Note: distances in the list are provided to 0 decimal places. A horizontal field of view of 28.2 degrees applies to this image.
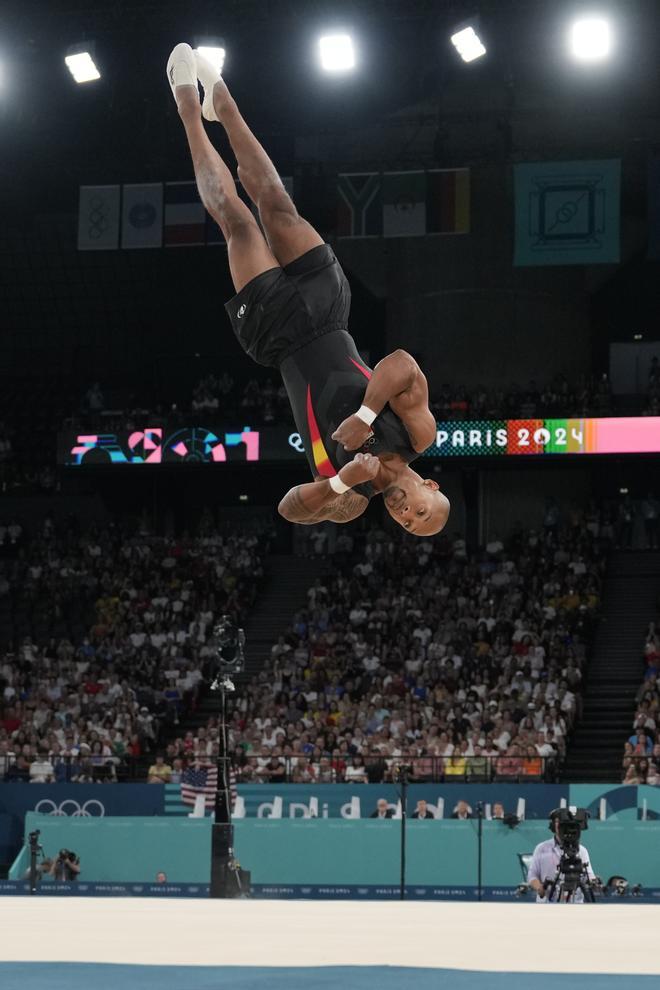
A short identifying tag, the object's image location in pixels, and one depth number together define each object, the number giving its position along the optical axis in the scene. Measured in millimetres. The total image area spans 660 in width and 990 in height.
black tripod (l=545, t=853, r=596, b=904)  11992
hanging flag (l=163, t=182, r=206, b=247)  23547
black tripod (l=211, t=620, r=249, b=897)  14703
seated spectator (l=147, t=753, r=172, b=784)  19312
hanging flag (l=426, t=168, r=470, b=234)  23406
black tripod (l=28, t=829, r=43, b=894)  16312
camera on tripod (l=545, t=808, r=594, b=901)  12008
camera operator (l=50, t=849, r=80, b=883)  17438
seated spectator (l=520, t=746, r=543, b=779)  18406
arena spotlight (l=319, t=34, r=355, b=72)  19828
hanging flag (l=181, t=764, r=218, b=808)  18719
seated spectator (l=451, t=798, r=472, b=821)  17609
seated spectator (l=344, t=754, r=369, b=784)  18625
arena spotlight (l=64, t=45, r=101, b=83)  20297
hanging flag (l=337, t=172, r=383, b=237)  23719
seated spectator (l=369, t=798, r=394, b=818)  17750
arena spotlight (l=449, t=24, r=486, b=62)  19531
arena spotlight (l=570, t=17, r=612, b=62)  19031
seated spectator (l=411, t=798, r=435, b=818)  17516
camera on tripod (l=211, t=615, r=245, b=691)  15438
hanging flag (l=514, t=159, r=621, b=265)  22859
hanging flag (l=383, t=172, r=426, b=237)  23453
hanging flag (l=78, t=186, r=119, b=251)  23938
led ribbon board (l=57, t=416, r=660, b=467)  26062
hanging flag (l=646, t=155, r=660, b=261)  23188
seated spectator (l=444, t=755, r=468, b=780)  18453
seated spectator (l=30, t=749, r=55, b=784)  19922
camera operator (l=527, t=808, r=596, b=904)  12625
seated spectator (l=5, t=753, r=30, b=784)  20078
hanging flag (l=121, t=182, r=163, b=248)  23688
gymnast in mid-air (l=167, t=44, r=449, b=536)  7152
